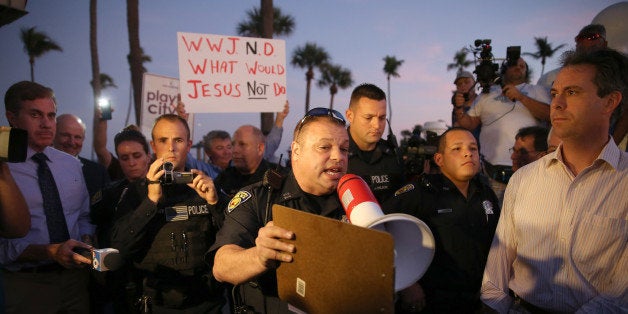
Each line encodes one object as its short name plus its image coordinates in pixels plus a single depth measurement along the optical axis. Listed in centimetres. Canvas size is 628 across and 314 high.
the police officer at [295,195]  234
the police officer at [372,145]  399
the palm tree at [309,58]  4862
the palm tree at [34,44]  4306
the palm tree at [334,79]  5409
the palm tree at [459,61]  5413
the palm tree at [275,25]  3144
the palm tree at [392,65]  6378
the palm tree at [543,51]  5531
